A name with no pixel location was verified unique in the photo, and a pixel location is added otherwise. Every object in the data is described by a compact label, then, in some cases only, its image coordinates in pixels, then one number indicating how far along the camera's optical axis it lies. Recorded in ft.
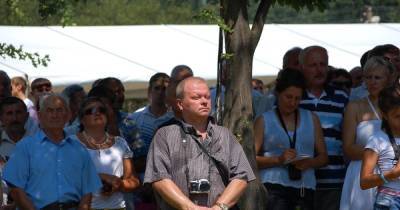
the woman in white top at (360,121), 58.46
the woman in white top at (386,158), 52.08
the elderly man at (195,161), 48.42
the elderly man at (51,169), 53.93
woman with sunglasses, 59.16
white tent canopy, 123.31
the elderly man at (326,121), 63.85
